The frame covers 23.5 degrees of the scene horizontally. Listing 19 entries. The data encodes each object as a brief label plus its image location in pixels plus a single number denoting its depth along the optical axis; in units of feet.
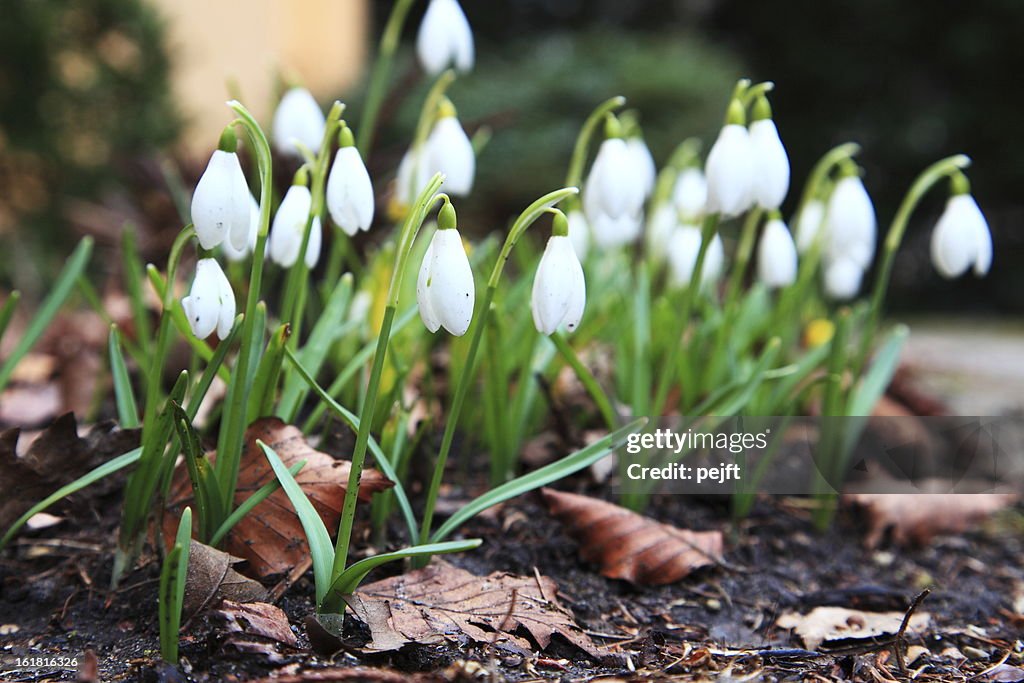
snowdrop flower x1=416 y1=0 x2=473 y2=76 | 2.17
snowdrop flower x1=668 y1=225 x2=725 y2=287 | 2.33
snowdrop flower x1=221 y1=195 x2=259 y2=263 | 1.83
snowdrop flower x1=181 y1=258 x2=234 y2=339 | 1.79
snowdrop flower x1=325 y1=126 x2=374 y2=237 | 1.85
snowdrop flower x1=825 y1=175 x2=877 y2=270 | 2.11
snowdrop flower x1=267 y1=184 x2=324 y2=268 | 1.93
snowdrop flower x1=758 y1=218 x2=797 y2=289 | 2.19
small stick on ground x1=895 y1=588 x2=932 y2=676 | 1.80
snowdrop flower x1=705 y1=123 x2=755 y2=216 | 1.94
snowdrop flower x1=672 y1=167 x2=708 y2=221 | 2.36
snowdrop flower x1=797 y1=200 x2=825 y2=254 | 2.28
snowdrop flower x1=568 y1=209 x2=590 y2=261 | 2.35
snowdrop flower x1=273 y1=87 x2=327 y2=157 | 2.14
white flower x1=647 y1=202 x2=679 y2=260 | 2.46
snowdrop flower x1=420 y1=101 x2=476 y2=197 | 2.06
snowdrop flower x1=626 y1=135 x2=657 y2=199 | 2.24
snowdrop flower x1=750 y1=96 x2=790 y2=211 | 1.96
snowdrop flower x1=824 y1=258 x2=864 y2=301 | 2.45
